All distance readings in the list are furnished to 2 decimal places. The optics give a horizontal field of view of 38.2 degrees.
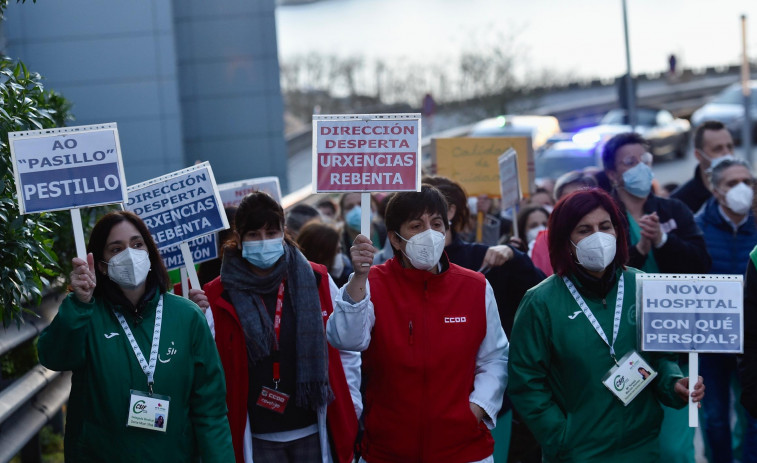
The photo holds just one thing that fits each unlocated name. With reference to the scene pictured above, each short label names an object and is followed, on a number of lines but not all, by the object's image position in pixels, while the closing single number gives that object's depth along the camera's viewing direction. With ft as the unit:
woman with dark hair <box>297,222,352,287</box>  24.23
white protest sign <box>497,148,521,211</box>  27.55
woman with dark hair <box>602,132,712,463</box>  22.03
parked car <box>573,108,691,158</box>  114.11
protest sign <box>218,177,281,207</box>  28.48
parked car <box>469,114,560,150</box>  80.48
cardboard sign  31.96
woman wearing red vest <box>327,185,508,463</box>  16.26
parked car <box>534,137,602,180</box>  69.31
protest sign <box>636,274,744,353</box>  15.92
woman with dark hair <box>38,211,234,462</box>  15.61
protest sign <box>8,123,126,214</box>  16.16
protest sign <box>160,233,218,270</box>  22.62
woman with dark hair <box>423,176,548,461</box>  20.62
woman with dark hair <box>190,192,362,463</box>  17.87
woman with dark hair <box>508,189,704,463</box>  15.85
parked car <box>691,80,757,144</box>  112.06
